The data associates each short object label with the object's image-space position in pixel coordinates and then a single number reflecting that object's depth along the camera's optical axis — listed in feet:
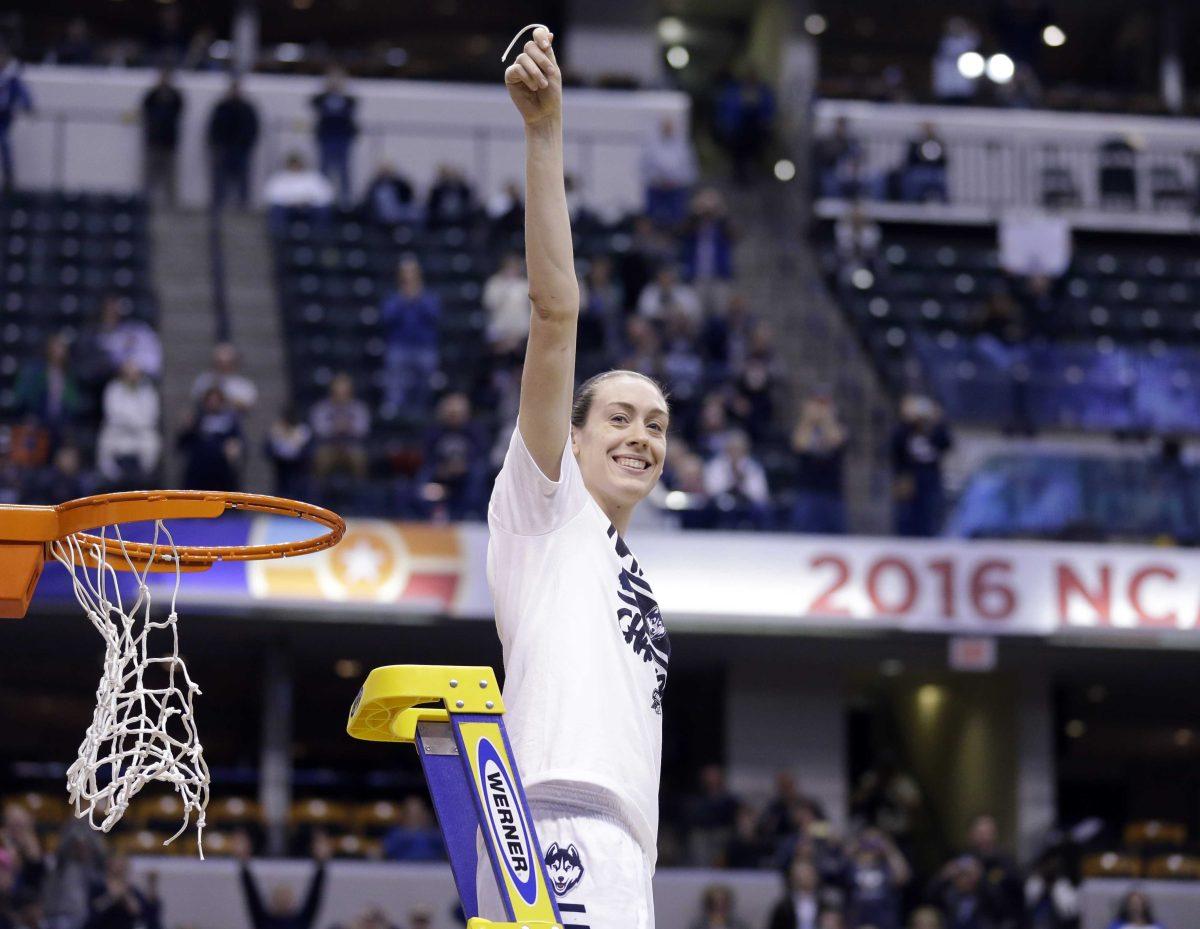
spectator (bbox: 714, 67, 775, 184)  78.23
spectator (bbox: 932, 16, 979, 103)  82.43
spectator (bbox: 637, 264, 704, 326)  62.08
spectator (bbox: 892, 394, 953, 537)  53.36
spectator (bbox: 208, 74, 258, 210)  71.77
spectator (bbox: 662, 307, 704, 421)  57.31
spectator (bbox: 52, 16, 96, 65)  76.02
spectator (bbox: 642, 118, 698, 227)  71.00
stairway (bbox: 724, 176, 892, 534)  54.75
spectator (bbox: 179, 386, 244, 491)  50.19
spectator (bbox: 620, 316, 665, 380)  57.88
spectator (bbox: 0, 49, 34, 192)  69.82
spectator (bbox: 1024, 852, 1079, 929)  48.57
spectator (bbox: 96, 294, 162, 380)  56.75
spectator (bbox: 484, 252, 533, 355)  59.11
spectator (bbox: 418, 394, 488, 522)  51.62
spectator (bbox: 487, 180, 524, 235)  67.72
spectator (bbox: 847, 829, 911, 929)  46.50
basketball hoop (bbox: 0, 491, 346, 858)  13.84
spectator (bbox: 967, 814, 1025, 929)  47.73
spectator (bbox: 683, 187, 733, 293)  68.85
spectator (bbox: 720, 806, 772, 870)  50.21
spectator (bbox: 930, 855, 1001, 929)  47.26
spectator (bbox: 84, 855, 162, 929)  42.52
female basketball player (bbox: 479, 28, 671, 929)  13.03
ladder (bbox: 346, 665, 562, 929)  12.17
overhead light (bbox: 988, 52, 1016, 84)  84.84
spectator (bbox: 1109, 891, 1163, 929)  46.93
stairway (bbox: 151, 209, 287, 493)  61.87
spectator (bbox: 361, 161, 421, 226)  69.10
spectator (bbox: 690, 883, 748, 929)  46.83
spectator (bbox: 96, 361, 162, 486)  51.57
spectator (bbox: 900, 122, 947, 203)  76.59
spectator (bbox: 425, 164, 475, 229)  69.00
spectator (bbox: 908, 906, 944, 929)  45.55
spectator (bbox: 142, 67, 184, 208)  72.43
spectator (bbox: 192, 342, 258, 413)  54.95
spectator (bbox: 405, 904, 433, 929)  43.45
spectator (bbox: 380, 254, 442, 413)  58.54
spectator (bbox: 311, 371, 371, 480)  52.70
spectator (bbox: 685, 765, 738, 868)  50.80
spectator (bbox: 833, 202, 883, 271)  70.13
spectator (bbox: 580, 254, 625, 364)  59.77
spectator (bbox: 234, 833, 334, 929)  45.11
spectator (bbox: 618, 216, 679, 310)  64.39
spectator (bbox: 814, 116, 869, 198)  75.05
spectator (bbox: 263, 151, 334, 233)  69.26
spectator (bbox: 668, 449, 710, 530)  52.44
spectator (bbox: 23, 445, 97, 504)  49.08
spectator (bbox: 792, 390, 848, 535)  53.11
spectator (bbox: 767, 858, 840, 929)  45.98
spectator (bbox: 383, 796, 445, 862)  49.80
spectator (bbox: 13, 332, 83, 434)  55.21
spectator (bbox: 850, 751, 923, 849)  57.72
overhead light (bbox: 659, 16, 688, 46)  90.20
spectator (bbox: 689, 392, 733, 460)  55.42
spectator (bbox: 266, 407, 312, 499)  51.26
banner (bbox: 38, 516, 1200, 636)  50.65
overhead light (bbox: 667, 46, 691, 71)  91.81
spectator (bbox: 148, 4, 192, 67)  76.84
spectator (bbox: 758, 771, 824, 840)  50.75
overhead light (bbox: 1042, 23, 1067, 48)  89.97
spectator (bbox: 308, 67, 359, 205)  71.46
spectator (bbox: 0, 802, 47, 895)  42.98
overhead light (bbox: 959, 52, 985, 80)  83.20
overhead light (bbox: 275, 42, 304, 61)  78.64
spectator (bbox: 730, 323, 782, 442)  57.82
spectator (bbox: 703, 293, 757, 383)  60.95
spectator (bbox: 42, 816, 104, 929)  42.47
